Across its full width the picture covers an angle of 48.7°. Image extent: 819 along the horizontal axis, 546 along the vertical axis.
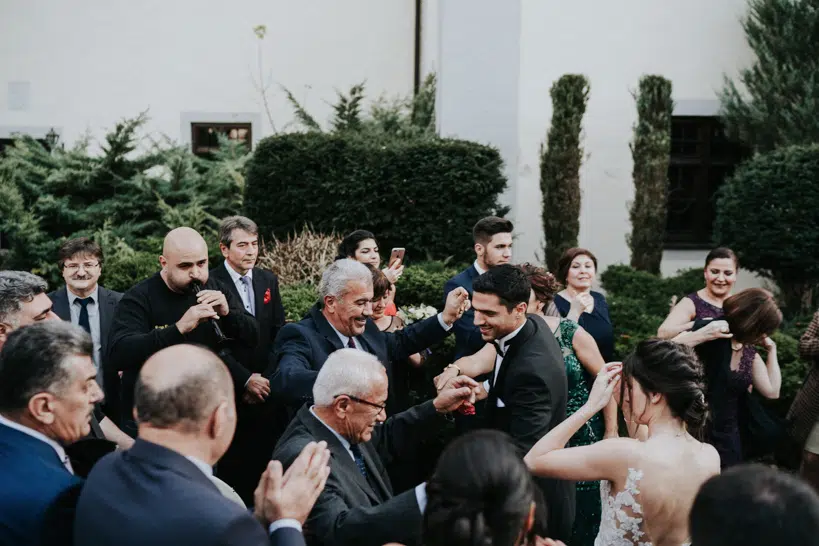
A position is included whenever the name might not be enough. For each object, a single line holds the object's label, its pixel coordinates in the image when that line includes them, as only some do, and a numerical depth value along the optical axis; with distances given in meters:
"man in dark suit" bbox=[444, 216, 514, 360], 6.48
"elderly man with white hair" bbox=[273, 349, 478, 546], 2.98
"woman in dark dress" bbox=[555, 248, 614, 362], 6.54
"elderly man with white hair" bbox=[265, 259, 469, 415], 4.69
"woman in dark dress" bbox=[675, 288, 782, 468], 5.52
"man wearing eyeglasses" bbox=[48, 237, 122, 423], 5.95
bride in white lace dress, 3.38
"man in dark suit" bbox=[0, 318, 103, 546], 2.67
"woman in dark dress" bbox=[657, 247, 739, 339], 6.61
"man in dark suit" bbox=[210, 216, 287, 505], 5.79
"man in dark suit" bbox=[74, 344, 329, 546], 2.41
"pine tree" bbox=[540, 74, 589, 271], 11.65
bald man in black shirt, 5.10
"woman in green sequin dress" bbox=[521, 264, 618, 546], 5.23
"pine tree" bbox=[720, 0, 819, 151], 11.80
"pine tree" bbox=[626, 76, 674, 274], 11.88
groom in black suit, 4.36
